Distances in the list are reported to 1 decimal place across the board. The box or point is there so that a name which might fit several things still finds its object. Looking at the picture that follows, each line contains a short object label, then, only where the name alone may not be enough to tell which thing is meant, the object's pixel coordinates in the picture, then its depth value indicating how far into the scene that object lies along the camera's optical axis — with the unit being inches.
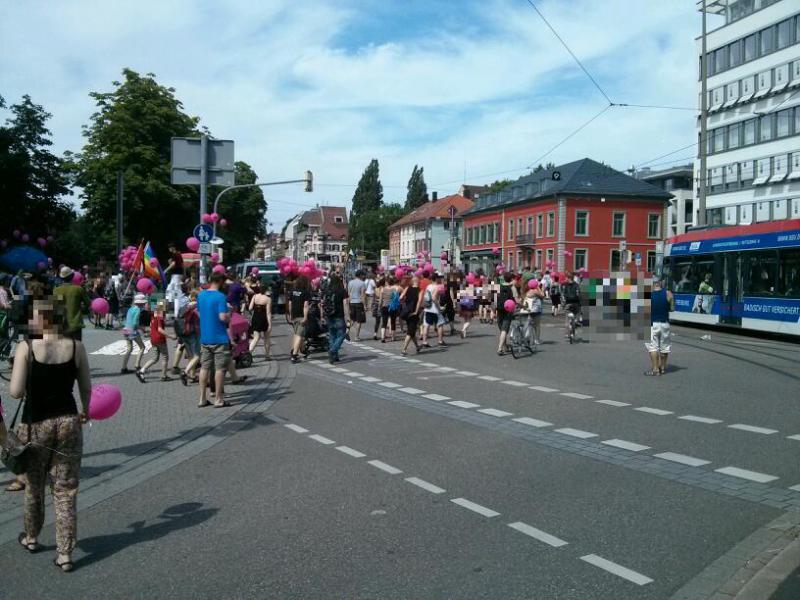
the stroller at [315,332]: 672.4
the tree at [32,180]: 1608.0
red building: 2598.4
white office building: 1878.7
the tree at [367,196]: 4697.3
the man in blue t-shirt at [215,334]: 401.4
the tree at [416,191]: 4660.4
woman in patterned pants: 186.7
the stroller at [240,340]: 508.1
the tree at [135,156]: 1577.3
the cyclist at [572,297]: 737.0
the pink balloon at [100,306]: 443.2
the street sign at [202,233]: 722.8
